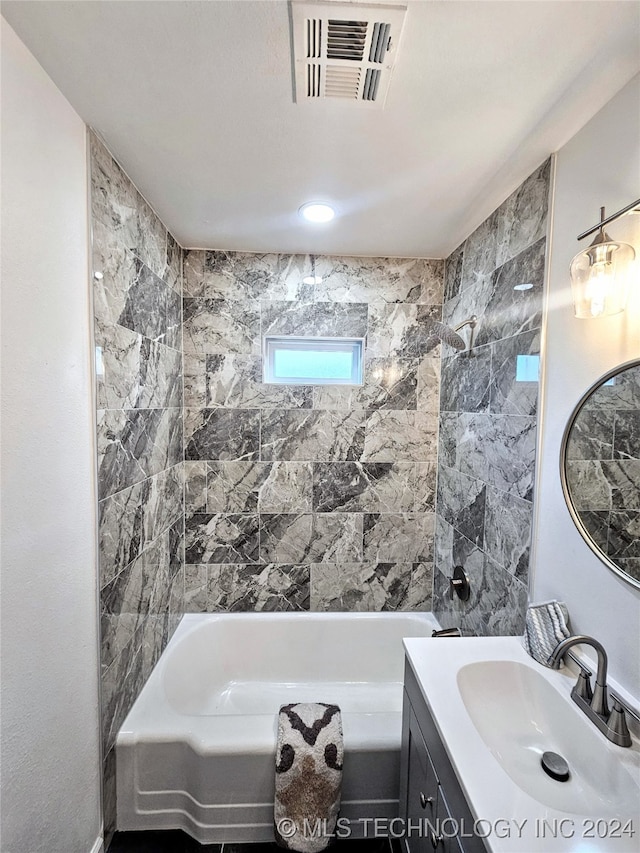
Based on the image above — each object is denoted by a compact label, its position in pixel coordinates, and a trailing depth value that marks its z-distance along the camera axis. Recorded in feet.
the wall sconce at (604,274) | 3.16
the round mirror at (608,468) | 3.19
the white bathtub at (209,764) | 4.82
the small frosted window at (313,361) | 7.53
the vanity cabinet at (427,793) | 2.82
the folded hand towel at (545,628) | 3.84
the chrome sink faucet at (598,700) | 2.96
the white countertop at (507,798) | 2.33
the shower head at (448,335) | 5.70
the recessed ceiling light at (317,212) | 5.50
